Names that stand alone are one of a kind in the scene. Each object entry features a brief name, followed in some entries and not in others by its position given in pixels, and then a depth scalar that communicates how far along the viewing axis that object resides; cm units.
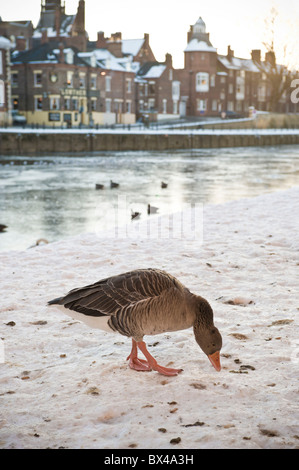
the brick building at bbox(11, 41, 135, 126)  6262
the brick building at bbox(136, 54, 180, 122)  7750
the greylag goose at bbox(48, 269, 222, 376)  439
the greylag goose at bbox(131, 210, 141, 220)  1852
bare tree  8174
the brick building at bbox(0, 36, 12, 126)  5578
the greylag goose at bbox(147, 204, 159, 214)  2008
